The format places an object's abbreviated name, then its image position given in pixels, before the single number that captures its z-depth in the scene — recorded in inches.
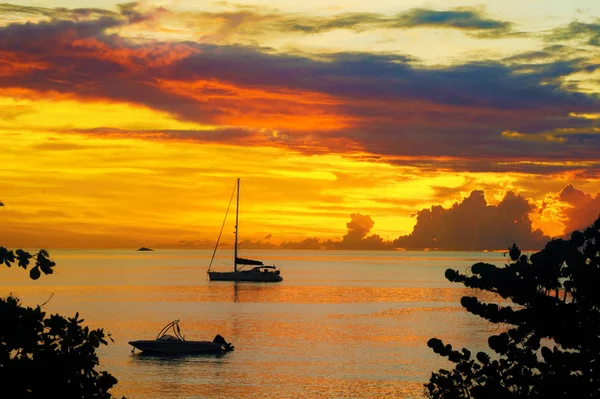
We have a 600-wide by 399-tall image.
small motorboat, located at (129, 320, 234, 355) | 2997.0
